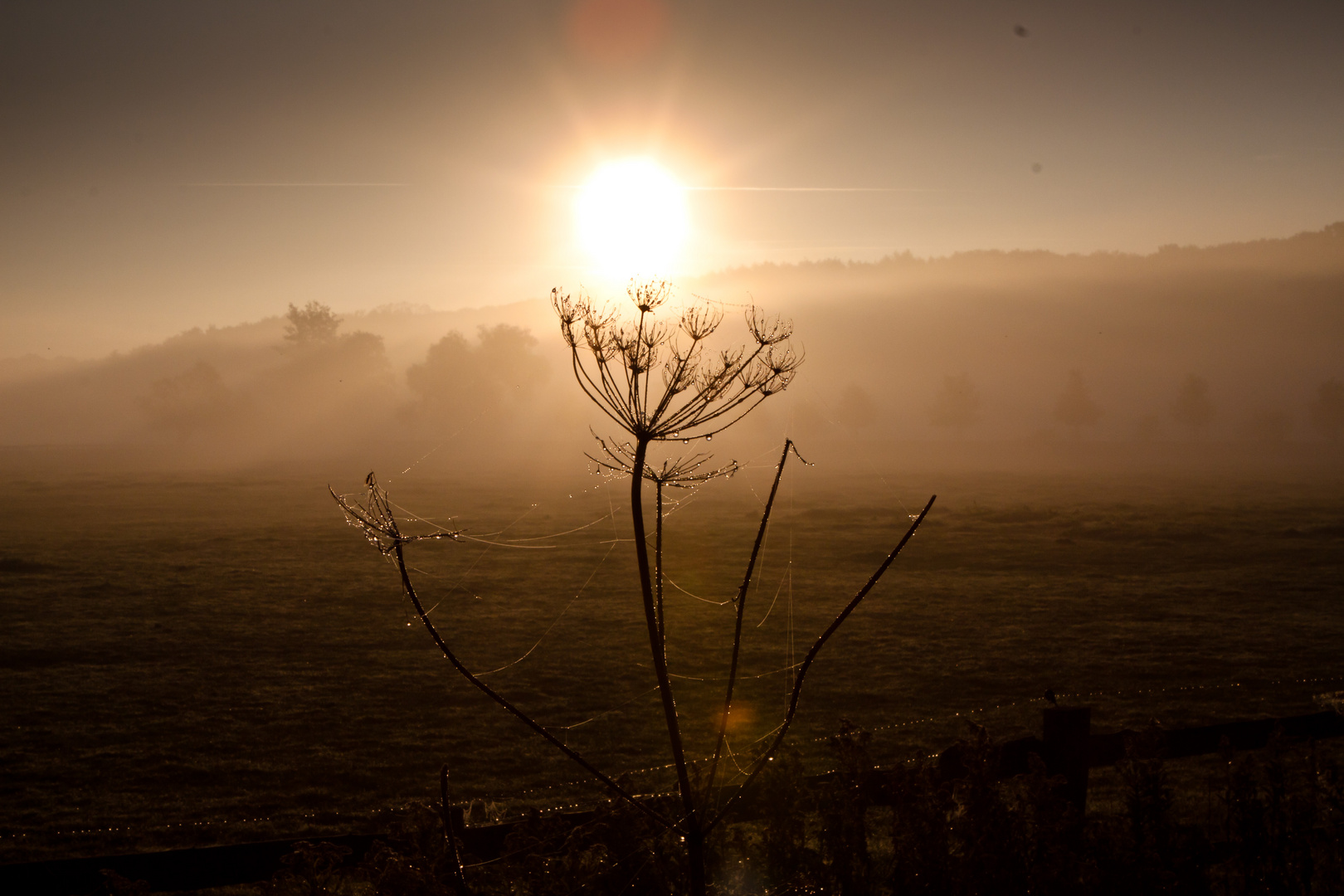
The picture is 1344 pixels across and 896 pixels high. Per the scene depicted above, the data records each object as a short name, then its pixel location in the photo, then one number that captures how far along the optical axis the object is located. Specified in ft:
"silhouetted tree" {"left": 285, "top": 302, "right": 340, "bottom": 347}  612.29
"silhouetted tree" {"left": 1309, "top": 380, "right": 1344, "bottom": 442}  469.16
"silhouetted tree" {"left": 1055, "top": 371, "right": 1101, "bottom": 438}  517.96
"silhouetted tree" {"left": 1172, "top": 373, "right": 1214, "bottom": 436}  507.30
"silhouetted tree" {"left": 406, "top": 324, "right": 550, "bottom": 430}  456.45
